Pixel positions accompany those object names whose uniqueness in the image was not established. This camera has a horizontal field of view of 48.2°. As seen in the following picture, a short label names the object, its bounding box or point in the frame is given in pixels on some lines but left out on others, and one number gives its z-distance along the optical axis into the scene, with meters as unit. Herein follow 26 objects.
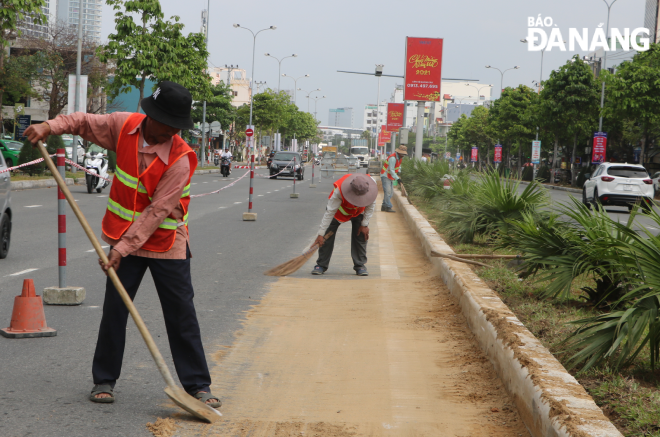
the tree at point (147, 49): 30.72
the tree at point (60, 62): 47.37
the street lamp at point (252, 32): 65.44
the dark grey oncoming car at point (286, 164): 40.68
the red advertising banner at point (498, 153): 69.00
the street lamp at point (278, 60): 85.53
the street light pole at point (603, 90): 43.00
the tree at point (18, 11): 18.00
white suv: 24.47
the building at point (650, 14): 88.75
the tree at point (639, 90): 35.97
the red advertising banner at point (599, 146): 40.78
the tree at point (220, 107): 66.38
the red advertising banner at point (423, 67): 32.81
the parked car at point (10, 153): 28.64
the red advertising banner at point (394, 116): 54.12
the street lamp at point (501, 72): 80.40
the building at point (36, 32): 51.00
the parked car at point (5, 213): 9.23
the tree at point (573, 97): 46.97
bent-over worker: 8.66
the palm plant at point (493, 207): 10.71
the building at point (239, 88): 122.79
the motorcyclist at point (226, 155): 38.31
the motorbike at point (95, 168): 21.66
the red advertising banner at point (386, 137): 70.19
